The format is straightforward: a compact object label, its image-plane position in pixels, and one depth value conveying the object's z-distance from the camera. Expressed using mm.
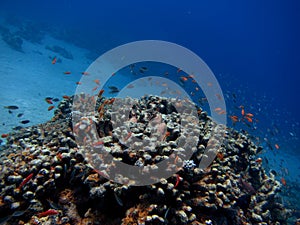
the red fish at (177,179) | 3332
